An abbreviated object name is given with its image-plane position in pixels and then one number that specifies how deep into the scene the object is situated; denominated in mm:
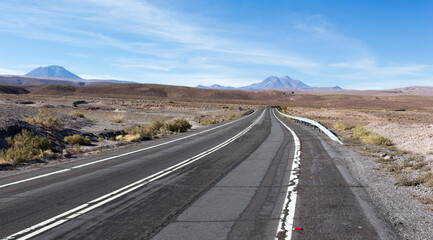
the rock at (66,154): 12969
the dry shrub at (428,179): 7611
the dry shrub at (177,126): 26672
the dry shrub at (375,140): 15359
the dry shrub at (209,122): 38219
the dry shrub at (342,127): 25388
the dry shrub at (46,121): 19016
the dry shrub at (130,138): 18766
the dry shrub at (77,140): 16500
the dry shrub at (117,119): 34219
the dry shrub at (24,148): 11250
